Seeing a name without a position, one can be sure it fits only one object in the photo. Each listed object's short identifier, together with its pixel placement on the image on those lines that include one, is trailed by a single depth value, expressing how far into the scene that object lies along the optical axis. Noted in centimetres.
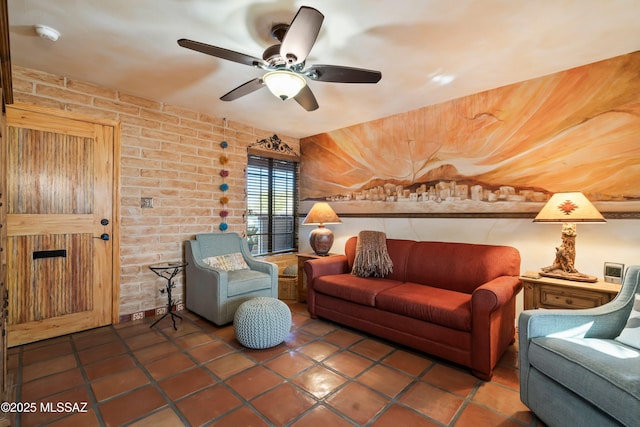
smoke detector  193
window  428
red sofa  206
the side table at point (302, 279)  376
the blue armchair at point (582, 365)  125
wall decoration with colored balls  381
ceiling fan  155
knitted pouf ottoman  243
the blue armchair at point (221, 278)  292
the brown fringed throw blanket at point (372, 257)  311
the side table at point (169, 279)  308
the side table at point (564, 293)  197
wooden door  251
